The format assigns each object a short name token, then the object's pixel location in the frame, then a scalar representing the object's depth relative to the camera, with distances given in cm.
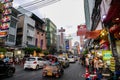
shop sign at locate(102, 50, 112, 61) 698
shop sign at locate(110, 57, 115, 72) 589
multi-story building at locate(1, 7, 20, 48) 1782
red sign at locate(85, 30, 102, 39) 776
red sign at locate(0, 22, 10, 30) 1391
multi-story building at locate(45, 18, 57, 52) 3594
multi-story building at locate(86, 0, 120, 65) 513
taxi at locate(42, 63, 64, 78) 734
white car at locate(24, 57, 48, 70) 1092
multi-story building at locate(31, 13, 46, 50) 2798
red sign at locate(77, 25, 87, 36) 923
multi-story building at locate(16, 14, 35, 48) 2198
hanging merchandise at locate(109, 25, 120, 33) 568
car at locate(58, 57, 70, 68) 1296
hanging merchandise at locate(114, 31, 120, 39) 627
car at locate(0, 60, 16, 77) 697
